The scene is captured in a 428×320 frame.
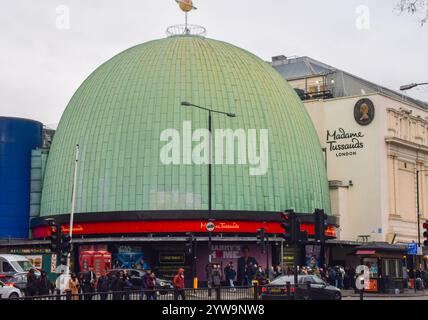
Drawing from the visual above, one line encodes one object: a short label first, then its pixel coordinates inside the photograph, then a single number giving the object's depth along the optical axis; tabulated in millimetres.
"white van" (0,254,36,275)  46312
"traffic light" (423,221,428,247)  38894
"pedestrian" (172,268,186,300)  39375
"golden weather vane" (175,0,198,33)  74875
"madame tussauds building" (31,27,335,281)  61062
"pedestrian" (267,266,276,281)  51559
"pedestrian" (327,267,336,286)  56562
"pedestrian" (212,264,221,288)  50331
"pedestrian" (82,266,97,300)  44688
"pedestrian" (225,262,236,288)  55269
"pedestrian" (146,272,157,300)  38031
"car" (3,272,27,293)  42753
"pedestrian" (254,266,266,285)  47694
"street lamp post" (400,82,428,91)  30822
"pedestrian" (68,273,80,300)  38656
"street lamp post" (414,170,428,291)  75731
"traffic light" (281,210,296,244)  32406
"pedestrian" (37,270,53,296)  37875
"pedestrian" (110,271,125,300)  37375
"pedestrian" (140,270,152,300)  38531
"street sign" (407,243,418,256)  63100
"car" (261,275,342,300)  33953
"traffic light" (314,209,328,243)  33156
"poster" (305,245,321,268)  65500
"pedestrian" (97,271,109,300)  40334
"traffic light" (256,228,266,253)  47562
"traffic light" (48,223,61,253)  40188
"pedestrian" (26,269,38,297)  37438
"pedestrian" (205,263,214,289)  45622
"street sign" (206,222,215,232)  44469
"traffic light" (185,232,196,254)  47125
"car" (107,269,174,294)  47425
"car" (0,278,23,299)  38844
